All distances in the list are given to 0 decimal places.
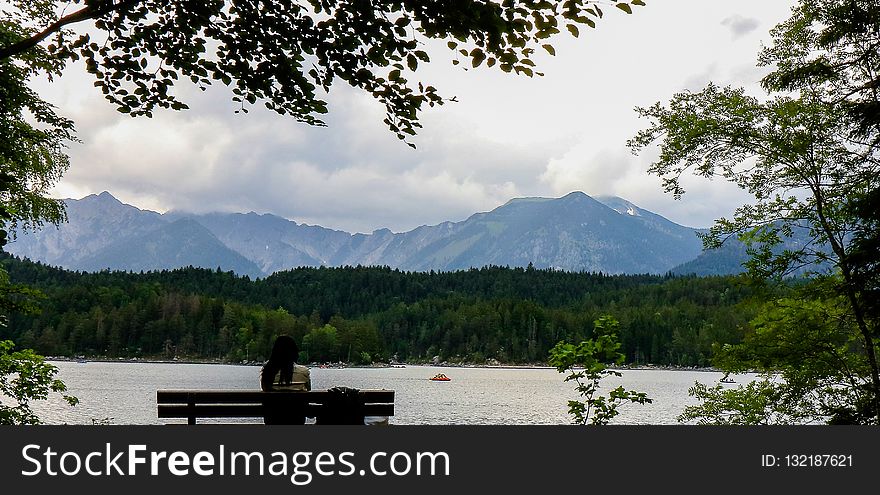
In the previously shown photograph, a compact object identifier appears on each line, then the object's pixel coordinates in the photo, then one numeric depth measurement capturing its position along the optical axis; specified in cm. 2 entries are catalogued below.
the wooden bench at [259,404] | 1148
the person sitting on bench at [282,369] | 1308
